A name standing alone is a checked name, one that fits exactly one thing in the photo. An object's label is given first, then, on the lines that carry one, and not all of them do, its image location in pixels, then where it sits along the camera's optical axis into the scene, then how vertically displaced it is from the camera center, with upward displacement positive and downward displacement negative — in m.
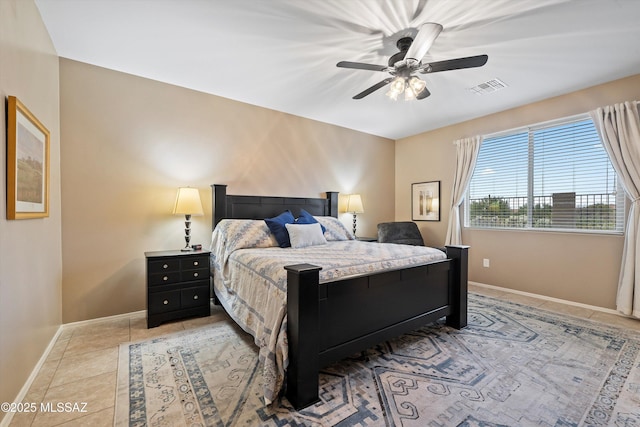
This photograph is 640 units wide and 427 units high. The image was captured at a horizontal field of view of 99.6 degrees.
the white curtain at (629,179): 2.92 +0.36
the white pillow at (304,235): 3.16 -0.28
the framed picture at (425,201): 4.94 +0.20
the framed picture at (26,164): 1.59 +0.33
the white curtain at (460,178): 4.40 +0.55
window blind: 3.28 +0.41
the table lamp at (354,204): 4.65 +0.13
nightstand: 2.75 -0.79
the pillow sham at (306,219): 3.58 -0.10
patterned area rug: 1.56 -1.18
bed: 1.64 -0.66
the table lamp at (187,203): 3.05 +0.10
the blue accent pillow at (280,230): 3.21 -0.22
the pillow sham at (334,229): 3.74 -0.25
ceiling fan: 2.00 +1.20
